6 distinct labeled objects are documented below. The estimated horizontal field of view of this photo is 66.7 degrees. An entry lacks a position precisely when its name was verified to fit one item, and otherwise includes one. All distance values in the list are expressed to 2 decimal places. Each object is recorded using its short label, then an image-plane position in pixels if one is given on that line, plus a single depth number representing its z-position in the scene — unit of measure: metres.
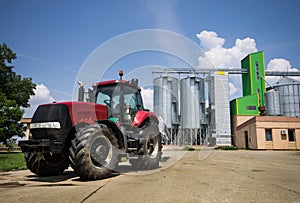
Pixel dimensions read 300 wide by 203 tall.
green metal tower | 29.52
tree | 25.45
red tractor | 4.75
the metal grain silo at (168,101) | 24.89
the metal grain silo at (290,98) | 29.72
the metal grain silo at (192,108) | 26.22
